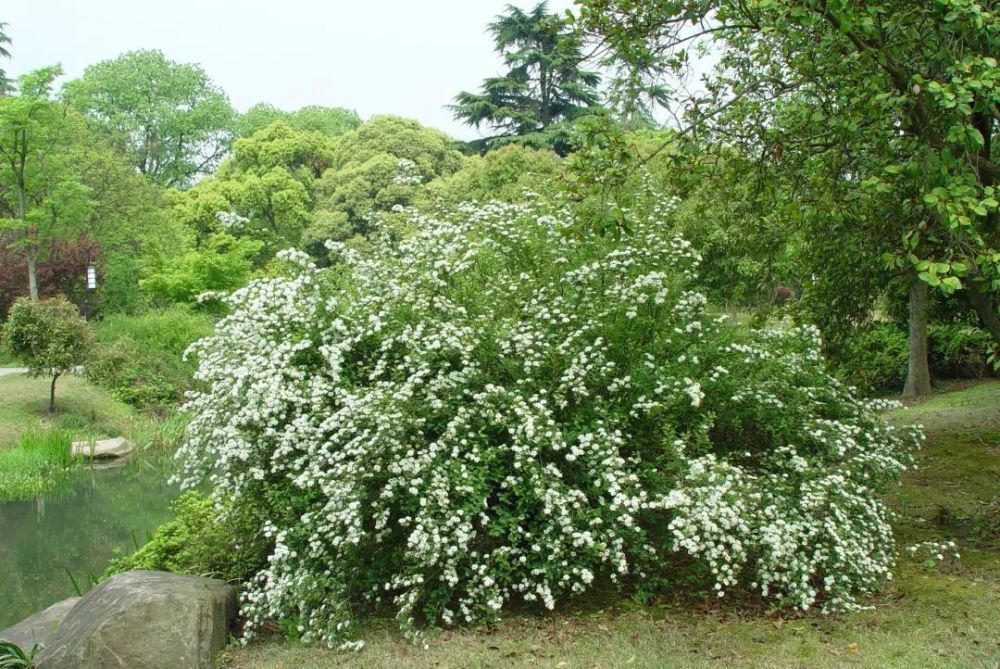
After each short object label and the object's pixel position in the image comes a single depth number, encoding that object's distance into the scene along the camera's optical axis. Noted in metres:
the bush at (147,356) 17.81
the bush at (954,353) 14.12
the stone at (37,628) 6.16
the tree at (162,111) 45.66
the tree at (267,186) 30.95
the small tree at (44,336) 16.44
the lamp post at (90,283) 24.19
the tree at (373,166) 27.42
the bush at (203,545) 6.55
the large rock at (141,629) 5.05
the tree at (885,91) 4.78
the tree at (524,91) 30.41
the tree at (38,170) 21.50
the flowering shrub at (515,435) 5.35
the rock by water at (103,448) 15.63
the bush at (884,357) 14.49
